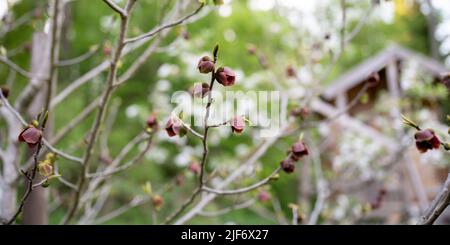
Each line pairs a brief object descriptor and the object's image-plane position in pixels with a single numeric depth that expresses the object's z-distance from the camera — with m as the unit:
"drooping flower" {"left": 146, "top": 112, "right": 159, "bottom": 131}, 1.54
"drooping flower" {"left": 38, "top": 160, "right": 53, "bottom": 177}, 1.09
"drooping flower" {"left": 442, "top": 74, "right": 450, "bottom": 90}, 1.13
